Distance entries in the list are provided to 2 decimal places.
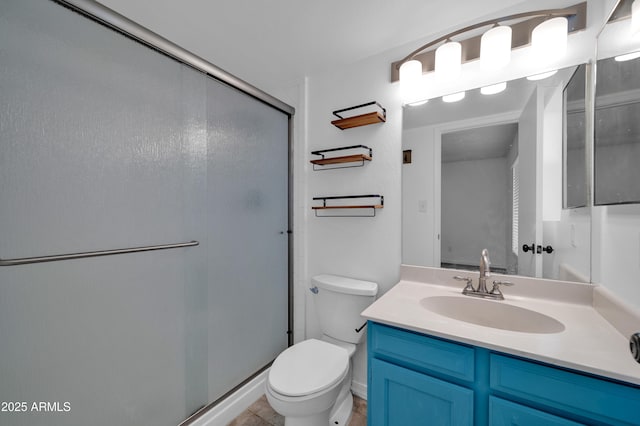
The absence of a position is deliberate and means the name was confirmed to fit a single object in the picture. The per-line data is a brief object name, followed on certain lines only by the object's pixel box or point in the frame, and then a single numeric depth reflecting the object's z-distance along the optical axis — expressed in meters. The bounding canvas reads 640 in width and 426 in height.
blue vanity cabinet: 0.71
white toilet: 1.15
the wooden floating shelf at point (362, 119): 1.54
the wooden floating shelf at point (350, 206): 1.59
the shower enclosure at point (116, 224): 0.88
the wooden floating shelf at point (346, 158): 1.63
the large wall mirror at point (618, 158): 0.81
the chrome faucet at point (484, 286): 1.23
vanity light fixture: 1.12
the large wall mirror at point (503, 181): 1.18
